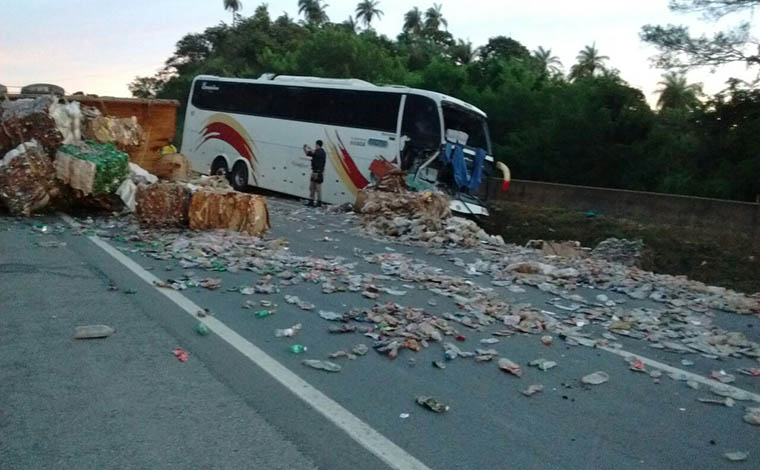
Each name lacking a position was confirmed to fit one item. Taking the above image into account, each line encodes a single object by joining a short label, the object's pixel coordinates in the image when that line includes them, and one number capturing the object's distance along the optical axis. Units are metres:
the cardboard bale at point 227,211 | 12.52
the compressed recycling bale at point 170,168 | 17.45
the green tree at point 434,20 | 78.00
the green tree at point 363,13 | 87.62
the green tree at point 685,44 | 18.92
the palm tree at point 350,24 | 79.22
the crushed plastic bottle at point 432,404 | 4.95
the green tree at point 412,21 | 80.69
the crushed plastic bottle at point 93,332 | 6.15
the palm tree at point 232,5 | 84.38
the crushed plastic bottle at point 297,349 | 6.09
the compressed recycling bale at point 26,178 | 12.66
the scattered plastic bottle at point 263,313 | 7.22
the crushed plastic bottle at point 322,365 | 5.69
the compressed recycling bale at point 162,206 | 12.48
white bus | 18.80
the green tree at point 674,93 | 34.28
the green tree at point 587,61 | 51.95
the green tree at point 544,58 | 42.84
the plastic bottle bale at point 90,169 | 13.05
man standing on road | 20.16
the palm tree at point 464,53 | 56.64
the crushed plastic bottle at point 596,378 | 5.75
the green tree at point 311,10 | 81.31
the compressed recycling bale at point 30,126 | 13.09
